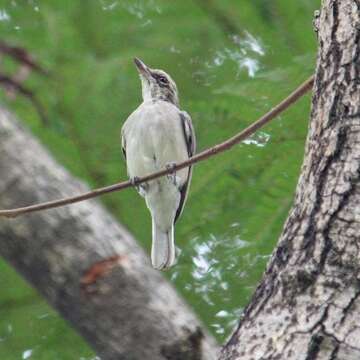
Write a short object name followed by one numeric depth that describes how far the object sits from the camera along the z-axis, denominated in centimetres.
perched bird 1076
